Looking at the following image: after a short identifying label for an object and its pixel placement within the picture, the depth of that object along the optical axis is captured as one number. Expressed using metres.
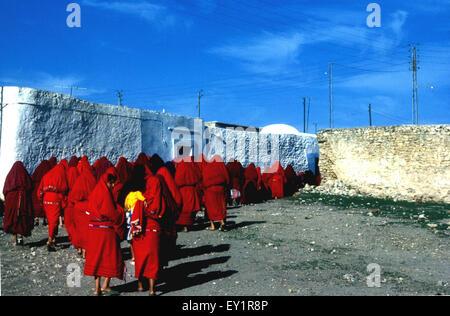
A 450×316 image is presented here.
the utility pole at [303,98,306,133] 46.01
